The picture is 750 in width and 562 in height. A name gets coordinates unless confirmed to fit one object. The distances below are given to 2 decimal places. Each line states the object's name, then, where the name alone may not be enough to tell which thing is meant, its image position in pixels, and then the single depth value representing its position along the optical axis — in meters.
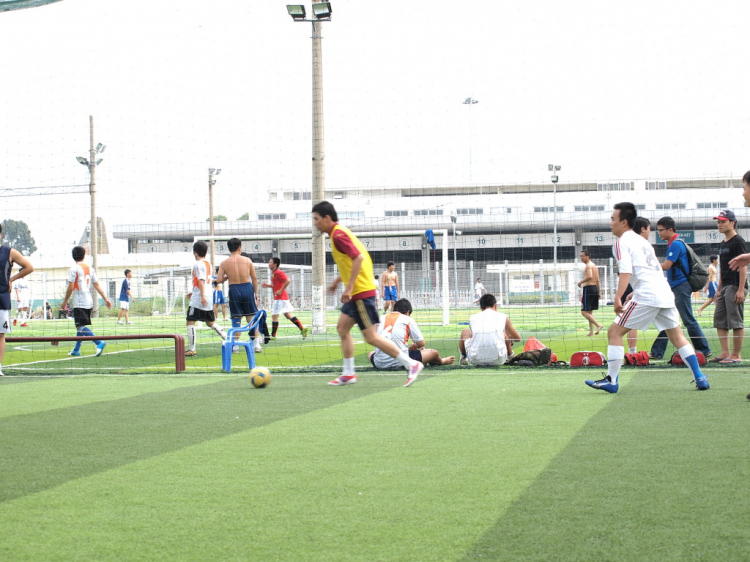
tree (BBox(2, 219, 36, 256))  26.04
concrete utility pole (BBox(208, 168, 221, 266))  38.81
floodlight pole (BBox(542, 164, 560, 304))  41.78
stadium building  39.66
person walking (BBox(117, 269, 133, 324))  28.89
